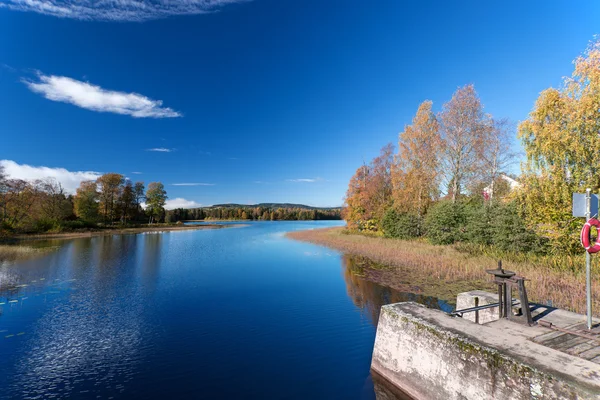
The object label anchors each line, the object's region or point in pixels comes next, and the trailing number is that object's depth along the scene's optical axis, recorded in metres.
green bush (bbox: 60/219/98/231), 47.46
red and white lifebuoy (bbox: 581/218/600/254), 4.91
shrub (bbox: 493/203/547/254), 15.05
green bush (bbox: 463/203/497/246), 18.00
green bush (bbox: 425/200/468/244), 21.03
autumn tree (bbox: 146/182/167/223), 74.12
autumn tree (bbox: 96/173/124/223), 59.81
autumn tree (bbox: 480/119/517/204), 22.69
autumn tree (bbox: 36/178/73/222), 45.24
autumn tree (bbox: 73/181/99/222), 53.84
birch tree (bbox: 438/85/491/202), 22.66
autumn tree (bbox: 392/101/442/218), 25.62
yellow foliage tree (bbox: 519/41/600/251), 12.32
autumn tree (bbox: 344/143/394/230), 35.84
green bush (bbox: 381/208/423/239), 26.72
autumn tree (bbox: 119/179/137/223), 64.31
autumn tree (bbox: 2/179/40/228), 38.00
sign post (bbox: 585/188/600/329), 5.18
